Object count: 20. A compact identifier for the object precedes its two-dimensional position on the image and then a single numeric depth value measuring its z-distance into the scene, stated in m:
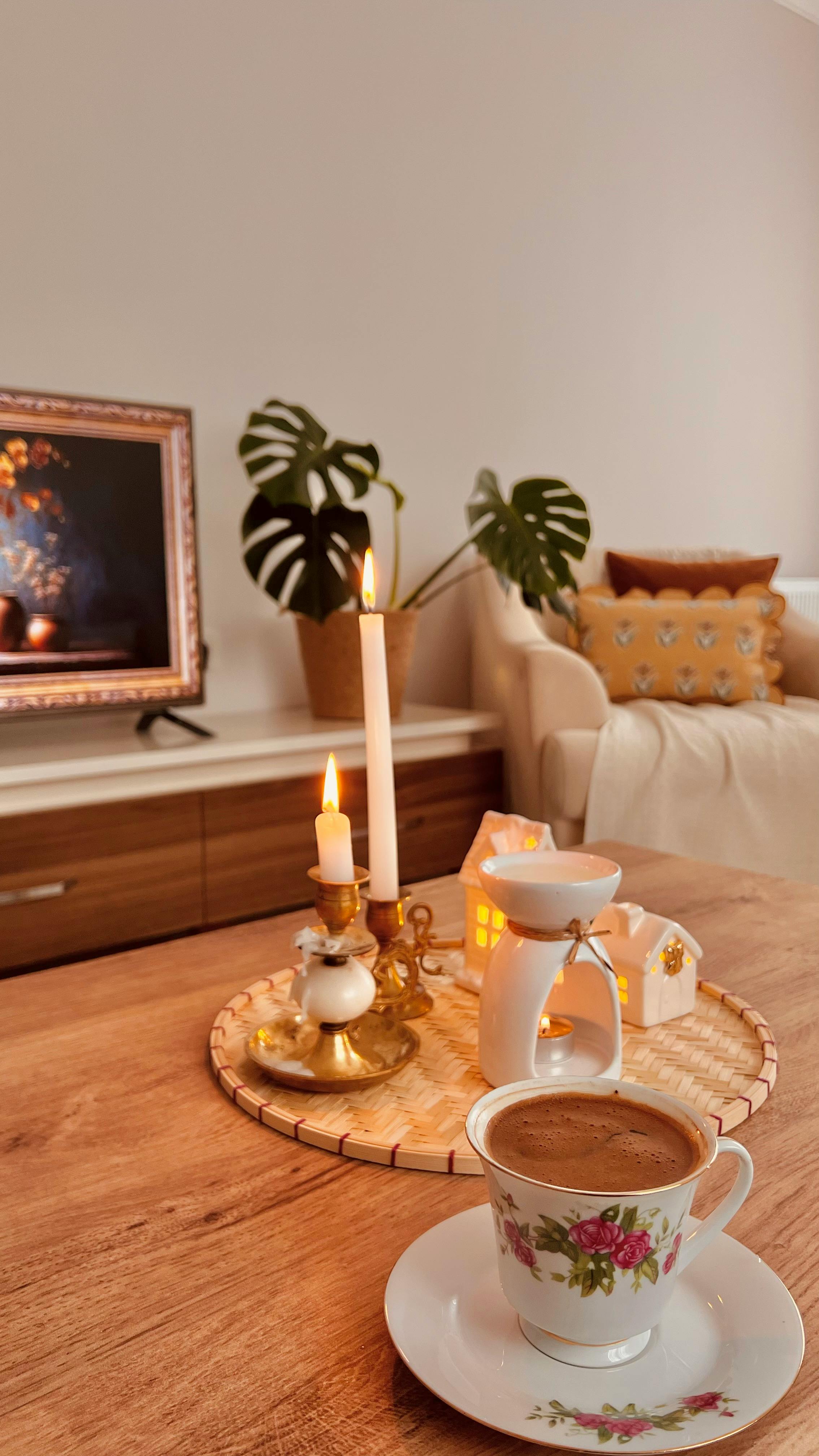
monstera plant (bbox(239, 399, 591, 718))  2.19
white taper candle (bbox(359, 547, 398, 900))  0.70
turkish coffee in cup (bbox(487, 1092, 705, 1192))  0.41
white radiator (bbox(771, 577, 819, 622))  3.95
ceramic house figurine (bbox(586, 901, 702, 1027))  0.72
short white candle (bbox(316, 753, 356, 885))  0.63
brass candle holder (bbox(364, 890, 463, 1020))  0.74
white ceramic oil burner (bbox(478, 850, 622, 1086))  0.58
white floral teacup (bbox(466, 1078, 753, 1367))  0.39
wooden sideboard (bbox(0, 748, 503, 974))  1.75
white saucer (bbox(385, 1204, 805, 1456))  0.38
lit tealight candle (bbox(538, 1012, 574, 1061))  0.64
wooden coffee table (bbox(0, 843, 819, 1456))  0.39
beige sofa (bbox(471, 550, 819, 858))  2.30
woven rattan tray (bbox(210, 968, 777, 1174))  0.58
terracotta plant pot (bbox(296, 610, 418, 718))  2.30
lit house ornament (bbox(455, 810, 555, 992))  0.80
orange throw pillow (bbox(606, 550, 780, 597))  2.93
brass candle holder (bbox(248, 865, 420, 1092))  0.63
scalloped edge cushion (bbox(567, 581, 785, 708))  2.71
